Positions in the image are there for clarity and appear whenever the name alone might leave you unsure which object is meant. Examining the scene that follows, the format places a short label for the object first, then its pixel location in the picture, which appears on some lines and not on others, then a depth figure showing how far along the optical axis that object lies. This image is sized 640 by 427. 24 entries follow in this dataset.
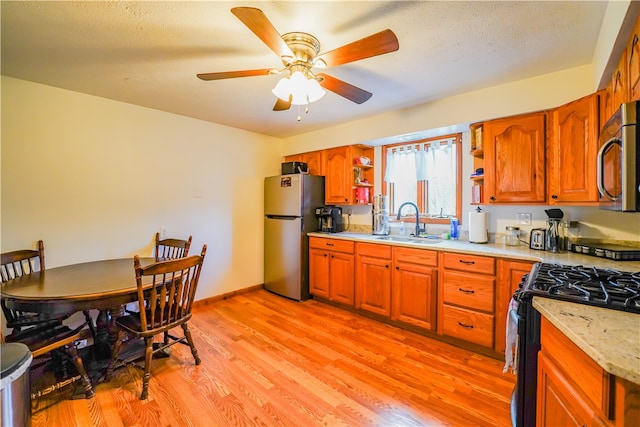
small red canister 3.53
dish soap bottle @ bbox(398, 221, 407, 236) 3.31
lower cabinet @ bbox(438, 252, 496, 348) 2.22
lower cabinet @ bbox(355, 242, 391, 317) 2.85
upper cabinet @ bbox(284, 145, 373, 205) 3.50
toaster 2.27
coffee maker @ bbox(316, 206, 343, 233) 3.68
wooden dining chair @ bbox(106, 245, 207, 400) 1.80
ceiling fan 1.24
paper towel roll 2.59
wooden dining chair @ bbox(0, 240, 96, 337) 1.87
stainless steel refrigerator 3.56
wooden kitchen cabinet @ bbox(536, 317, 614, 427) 0.74
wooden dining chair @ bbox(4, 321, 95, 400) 1.66
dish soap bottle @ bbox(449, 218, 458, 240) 2.87
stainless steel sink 2.80
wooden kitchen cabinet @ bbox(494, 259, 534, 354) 2.08
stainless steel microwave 1.07
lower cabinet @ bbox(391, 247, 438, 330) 2.53
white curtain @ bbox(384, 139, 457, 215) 3.04
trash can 0.91
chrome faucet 3.11
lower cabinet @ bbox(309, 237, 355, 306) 3.19
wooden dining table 1.62
